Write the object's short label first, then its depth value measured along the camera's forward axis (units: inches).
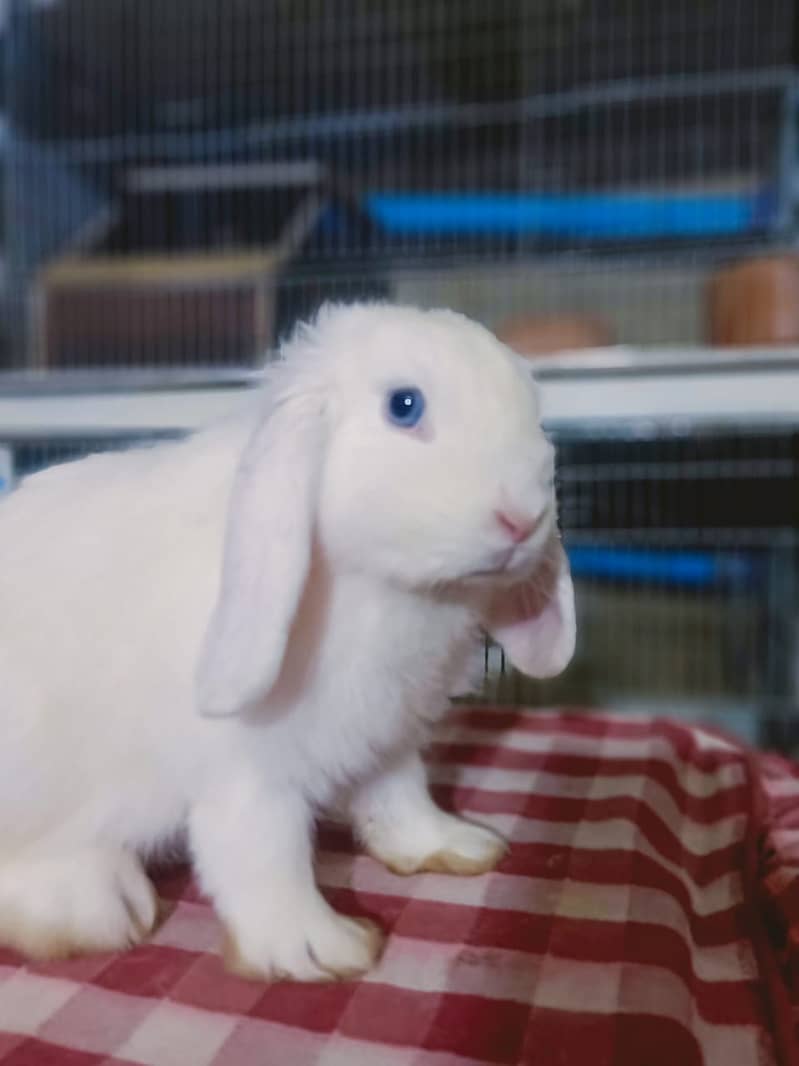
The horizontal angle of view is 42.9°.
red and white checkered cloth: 22.5
